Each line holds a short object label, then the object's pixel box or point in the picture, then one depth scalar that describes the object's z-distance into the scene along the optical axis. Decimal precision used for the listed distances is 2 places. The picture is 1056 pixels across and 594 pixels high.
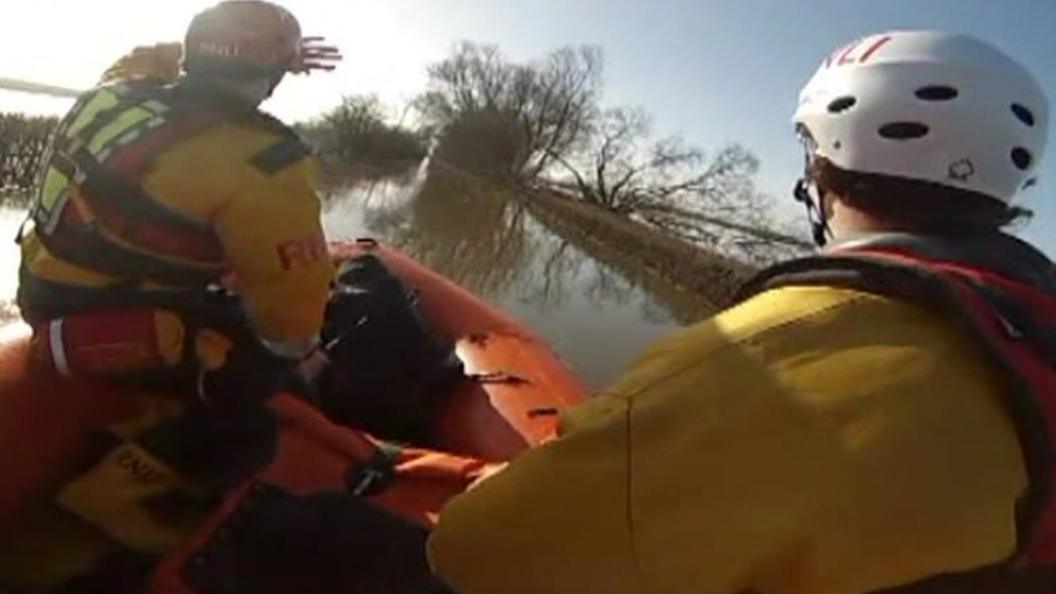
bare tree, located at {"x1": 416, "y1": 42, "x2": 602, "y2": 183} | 39.34
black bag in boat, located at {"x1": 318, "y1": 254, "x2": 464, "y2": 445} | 3.40
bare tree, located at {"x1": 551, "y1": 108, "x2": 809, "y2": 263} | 26.79
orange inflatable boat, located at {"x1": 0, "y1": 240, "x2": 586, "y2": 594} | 2.03
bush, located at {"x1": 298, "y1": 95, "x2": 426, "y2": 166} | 39.12
